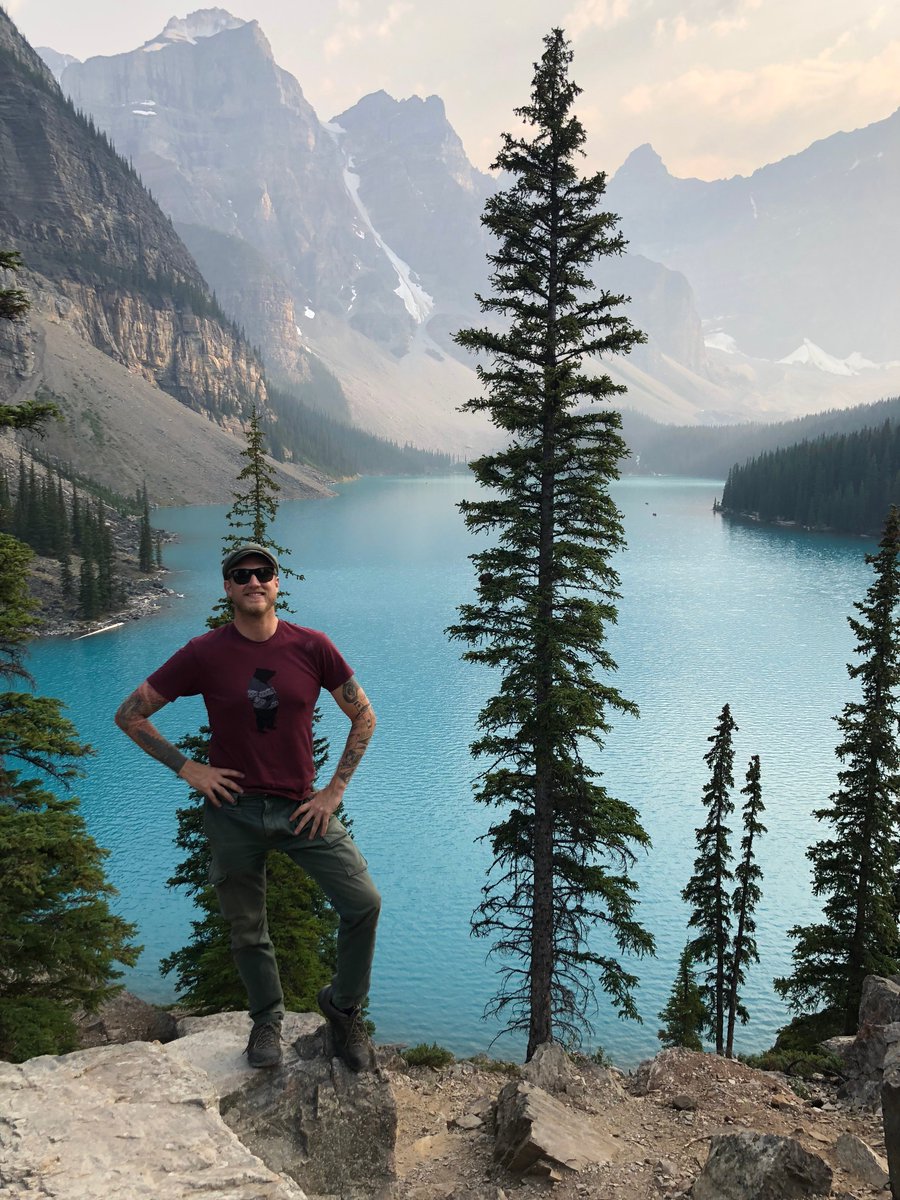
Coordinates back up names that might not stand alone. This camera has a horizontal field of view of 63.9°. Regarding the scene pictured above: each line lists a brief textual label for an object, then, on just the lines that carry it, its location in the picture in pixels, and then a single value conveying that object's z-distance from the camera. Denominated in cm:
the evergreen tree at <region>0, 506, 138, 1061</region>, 1022
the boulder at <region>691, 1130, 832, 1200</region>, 628
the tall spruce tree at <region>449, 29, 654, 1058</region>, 1577
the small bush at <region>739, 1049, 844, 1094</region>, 1431
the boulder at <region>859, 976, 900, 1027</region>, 1388
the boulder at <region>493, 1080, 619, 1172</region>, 770
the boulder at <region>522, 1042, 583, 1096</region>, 1081
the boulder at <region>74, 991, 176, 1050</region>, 1792
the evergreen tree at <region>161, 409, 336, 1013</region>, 1666
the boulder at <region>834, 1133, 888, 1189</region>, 684
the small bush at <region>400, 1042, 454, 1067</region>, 1300
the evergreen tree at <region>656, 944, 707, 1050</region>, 2219
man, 568
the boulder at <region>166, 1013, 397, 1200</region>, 613
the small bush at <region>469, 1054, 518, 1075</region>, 1357
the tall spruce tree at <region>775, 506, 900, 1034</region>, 2077
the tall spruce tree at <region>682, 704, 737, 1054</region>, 2431
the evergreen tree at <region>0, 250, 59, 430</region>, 1024
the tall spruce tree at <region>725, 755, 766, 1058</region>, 2400
